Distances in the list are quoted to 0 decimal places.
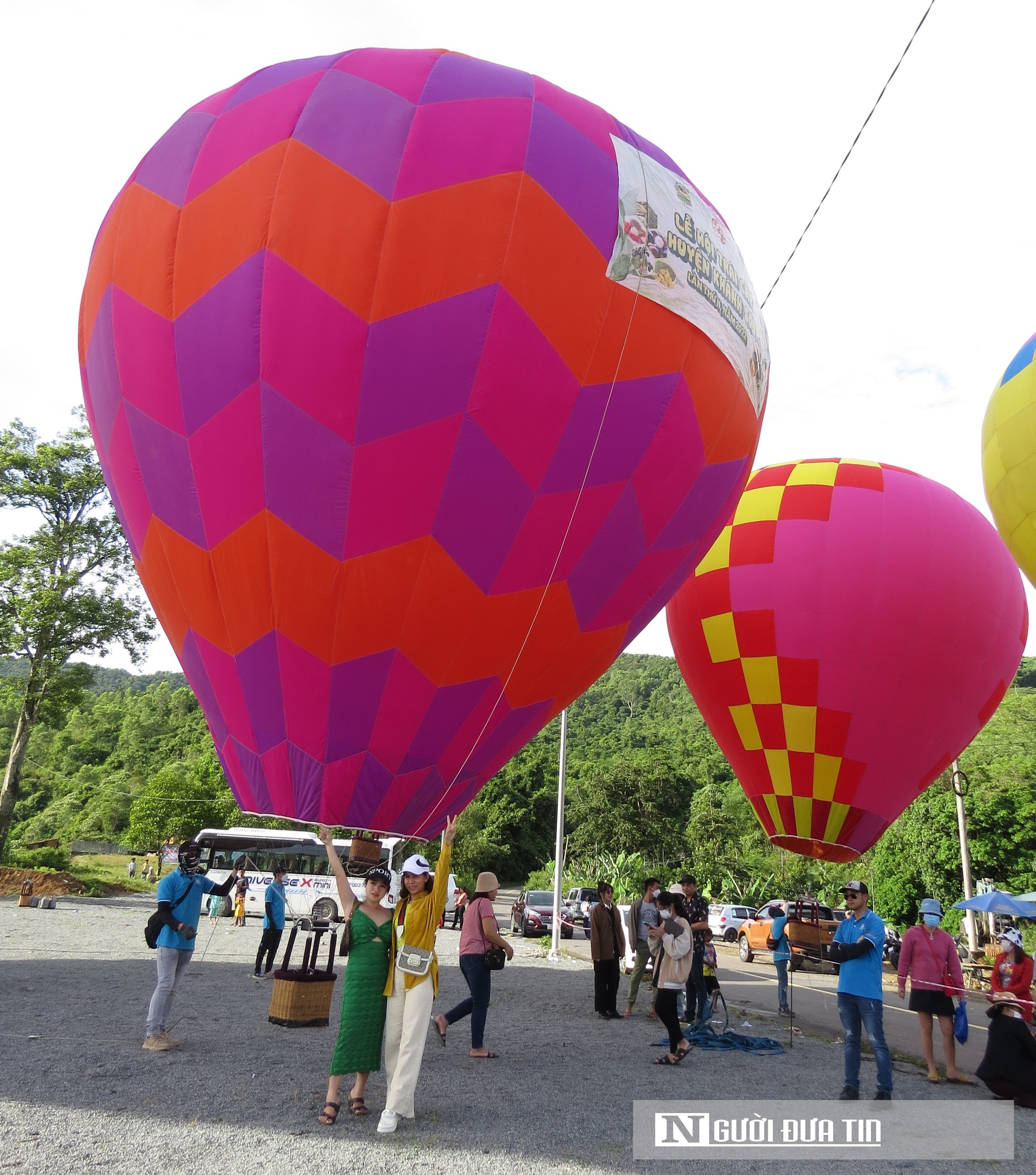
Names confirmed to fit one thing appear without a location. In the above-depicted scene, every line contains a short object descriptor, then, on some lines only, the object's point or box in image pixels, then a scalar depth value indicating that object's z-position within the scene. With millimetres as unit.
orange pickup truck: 11773
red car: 22828
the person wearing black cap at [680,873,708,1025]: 8562
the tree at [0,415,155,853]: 22859
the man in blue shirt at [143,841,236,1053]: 5973
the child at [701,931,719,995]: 9106
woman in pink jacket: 6926
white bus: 22391
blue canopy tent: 12516
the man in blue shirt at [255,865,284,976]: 10070
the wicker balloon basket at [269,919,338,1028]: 7277
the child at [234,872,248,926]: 19328
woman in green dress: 4824
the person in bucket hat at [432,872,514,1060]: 6523
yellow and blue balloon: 11898
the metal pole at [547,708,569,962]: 15398
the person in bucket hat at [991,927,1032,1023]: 7637
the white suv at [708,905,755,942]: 24484
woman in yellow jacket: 4719
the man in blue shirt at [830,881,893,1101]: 5867
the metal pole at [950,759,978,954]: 18172
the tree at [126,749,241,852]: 44938
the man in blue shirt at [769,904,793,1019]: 9750
